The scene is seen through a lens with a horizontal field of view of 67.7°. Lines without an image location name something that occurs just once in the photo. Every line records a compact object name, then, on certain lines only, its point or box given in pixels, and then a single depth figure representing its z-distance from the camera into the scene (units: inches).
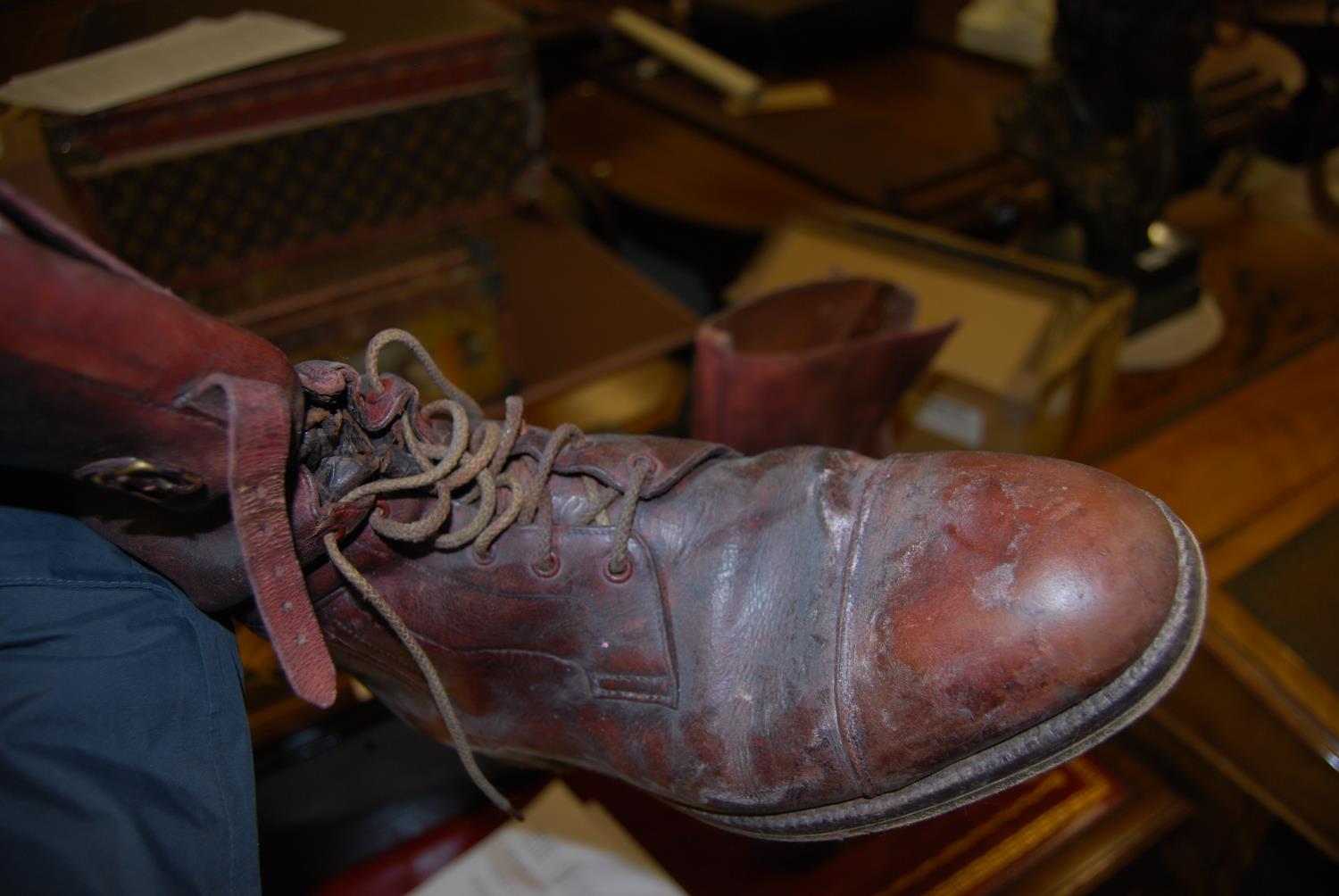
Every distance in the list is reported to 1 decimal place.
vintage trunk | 39.2
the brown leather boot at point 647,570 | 17.3
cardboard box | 43.1
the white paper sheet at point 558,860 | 29.8
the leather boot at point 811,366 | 33.1
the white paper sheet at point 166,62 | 36.0
